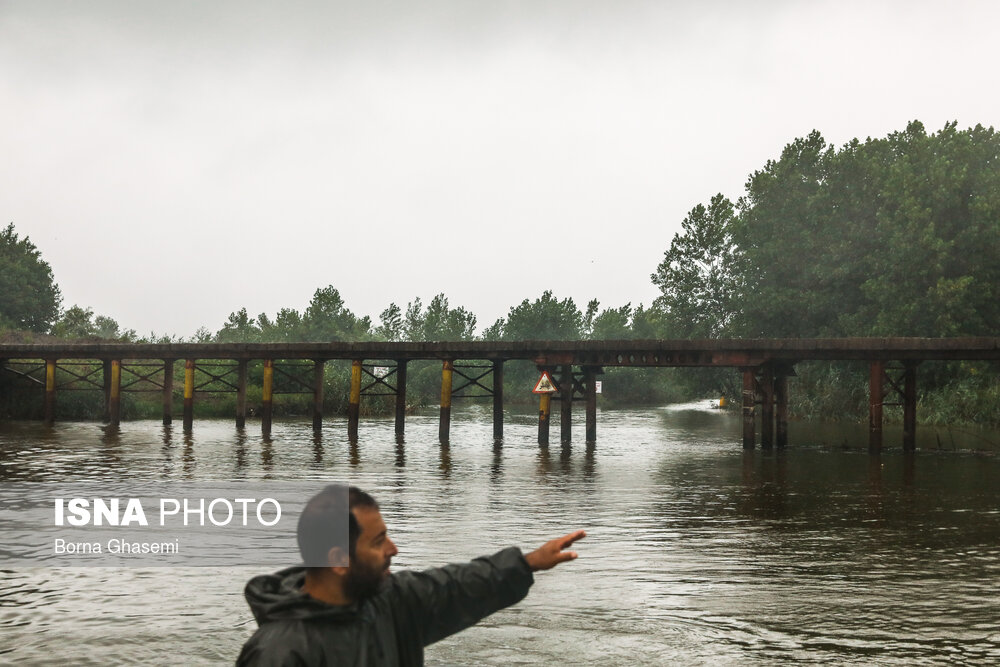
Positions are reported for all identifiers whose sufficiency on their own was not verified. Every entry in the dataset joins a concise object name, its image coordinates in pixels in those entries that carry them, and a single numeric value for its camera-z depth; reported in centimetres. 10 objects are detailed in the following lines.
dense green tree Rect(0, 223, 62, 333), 8738
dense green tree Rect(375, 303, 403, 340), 13438
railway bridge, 2847
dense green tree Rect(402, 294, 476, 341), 12556
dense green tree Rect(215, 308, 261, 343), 10924
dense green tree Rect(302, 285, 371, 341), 10931
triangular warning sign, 3134
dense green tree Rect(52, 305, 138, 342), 6781
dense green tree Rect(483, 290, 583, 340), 10800
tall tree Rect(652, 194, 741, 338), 6150
